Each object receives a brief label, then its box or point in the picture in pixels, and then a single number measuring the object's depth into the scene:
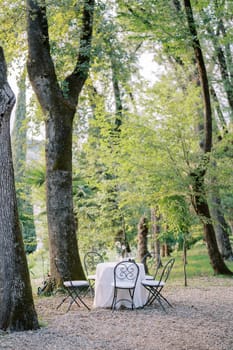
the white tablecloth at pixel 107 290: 6.94
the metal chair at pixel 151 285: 6.82
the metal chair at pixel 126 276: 6.85
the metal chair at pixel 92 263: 12.77
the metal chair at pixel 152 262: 13.61
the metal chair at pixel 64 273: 8.37
